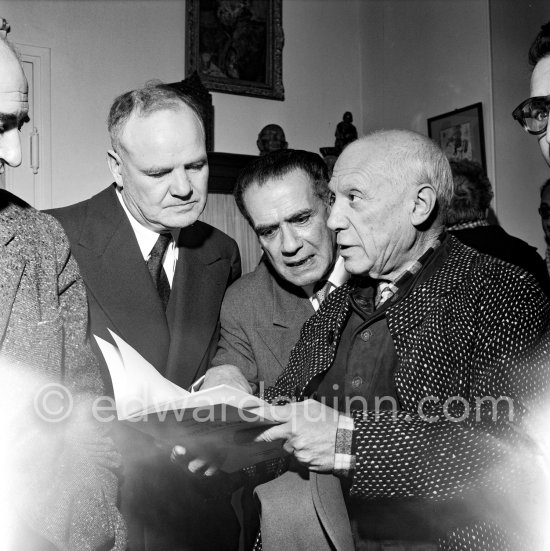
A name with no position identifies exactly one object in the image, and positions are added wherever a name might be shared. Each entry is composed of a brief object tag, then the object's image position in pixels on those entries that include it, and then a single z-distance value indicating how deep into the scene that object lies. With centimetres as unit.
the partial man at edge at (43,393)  154
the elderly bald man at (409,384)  155
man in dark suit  215
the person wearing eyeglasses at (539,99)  161
